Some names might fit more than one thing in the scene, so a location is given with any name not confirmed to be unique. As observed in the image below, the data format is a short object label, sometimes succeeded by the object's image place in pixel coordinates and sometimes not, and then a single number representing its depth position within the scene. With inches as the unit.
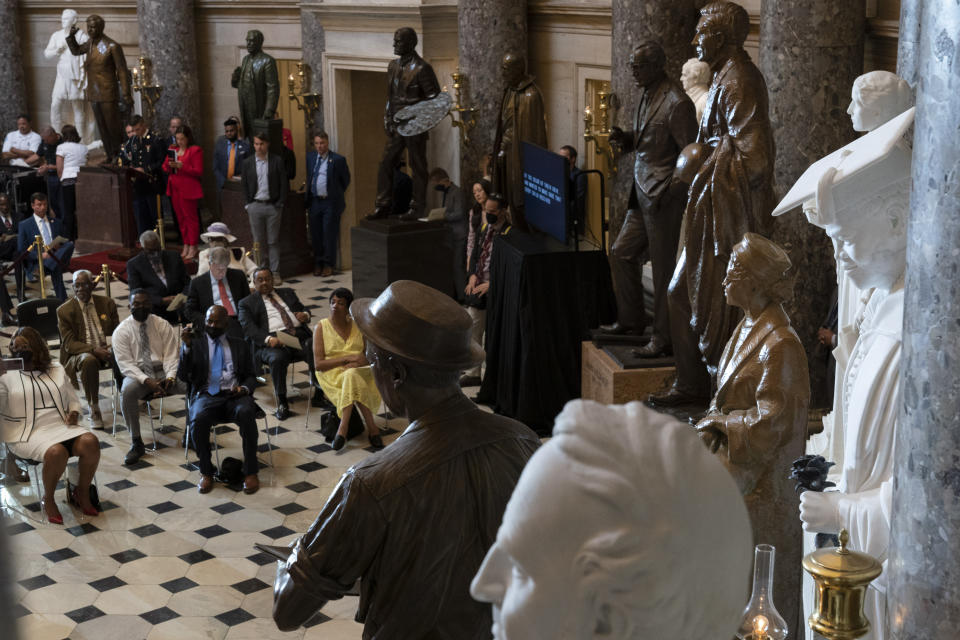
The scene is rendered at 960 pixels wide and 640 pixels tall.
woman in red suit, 623.5
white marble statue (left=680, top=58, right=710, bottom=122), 334.3
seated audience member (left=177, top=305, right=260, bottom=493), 345.7
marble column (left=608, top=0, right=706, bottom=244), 394.3
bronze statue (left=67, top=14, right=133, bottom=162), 647.8
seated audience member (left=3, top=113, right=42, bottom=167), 687.7
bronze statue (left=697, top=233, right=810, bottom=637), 165.2
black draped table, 365.7
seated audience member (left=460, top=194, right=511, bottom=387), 407.2
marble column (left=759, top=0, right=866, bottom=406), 328.8
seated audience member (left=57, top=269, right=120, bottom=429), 390.6
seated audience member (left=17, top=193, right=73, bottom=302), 502.0
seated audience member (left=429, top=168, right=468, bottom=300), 503.5
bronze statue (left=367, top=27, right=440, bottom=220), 506.9
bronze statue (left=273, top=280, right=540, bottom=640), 115.4
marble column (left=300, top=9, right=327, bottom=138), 610.5
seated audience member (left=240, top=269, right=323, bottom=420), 402.9
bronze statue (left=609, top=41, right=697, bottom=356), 303.9
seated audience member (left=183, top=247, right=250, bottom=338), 406.3
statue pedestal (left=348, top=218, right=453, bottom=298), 500.4
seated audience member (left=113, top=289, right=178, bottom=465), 370.0
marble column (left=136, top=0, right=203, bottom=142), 666.8
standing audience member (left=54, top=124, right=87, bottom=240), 644.7
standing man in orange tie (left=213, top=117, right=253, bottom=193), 616.4
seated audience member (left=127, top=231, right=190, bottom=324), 434.0
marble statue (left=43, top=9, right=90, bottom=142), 689.0
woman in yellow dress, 374.3
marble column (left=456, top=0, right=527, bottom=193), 513.0
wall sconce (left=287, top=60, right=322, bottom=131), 609.3
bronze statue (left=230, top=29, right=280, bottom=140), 612.1
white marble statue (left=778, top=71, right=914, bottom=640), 123.0
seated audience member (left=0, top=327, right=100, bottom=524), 320.2
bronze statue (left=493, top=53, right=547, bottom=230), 441.4
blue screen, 362.3
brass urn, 93.7
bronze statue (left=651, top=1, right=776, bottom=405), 240.8
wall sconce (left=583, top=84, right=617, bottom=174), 381.0
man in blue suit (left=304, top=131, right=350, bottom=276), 574.2
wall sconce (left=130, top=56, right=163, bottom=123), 648.4
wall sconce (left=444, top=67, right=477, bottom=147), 515.8
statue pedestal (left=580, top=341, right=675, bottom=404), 315.3
